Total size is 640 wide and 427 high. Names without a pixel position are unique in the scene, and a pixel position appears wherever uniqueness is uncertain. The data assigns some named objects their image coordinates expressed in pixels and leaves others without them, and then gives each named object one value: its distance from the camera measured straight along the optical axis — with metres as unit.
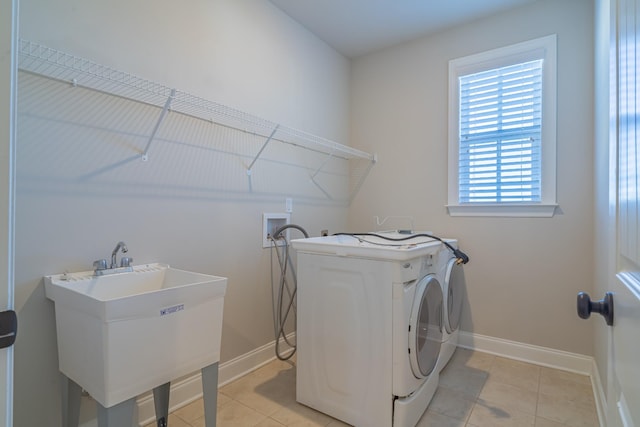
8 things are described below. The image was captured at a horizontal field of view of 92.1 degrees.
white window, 2.27
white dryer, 2.03
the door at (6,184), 0.46
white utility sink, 1.03
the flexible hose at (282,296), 2.34
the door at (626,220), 0.45
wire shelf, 1.25
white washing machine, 1.47
